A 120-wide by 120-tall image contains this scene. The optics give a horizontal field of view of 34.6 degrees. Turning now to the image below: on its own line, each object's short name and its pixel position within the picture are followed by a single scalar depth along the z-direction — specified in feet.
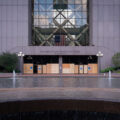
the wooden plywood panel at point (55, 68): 141.77
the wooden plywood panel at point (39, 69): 144.05
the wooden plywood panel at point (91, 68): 142.00
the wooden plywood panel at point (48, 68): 142.72
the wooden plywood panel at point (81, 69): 143.99
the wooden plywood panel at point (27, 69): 142.51
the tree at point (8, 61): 125.90
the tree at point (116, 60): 131.32
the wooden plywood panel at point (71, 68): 142.61
